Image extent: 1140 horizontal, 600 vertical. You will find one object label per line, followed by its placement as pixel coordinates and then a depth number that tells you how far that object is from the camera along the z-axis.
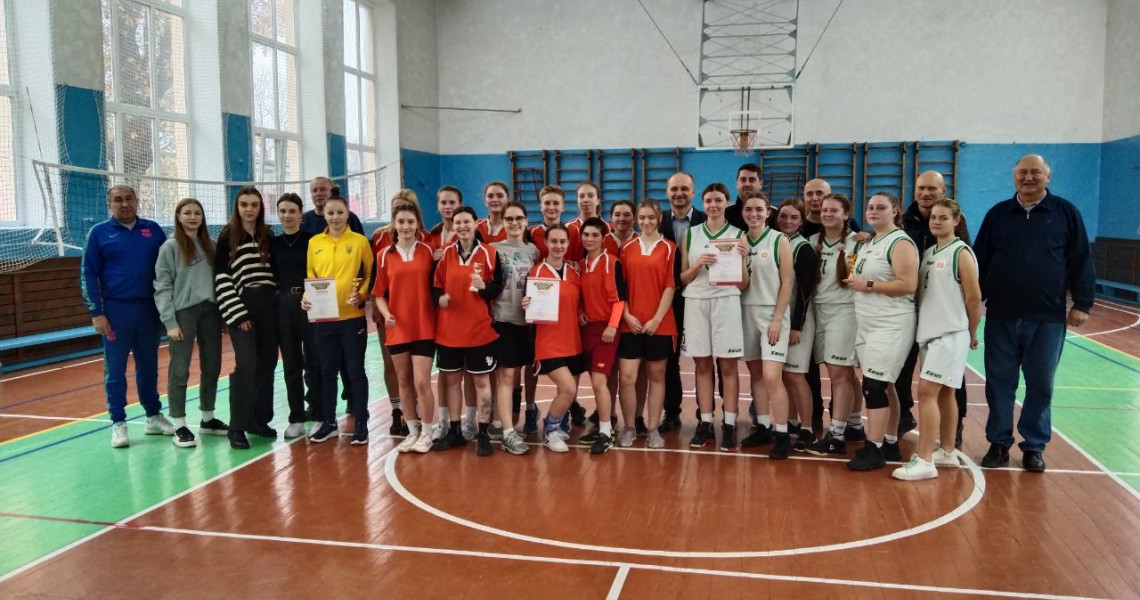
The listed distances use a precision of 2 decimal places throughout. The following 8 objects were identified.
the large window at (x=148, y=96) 10.02
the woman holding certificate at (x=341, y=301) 5.12
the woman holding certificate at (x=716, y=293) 4.91
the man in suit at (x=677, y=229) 5.27
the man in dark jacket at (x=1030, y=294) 4.55
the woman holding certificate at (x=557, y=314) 4.91
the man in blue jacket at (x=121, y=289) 5.16
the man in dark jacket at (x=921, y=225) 4.97
